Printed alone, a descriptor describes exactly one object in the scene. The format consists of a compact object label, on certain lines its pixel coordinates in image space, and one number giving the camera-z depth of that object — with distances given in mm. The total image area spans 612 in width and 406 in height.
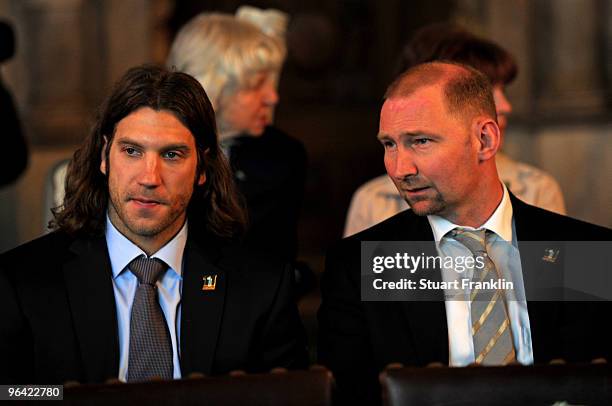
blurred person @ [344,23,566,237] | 8711
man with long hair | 5949
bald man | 6246
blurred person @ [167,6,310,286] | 8937
